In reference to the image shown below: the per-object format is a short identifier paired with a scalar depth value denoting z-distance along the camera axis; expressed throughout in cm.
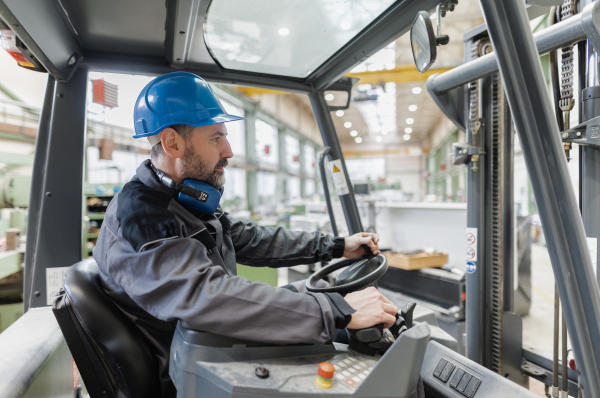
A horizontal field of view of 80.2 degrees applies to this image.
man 103
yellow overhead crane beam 721
